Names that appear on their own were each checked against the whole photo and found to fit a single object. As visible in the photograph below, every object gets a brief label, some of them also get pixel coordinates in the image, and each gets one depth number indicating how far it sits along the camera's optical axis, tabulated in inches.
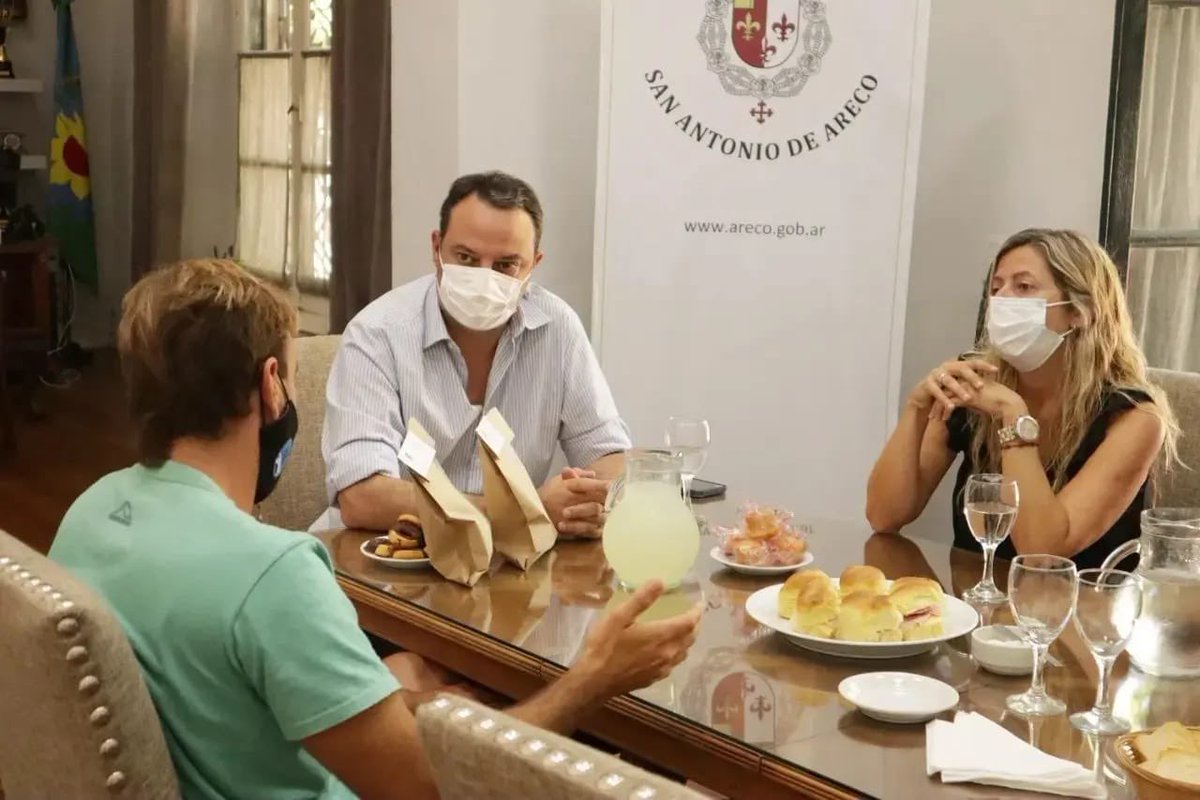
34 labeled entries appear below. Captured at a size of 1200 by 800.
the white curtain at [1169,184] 119.1
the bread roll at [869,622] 61.2
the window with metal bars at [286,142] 224.4
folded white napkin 47.9
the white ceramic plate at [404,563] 75.4
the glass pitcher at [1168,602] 60.0
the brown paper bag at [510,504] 74.4
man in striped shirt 92.8
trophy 279.0
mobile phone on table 94.0
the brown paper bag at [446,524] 71.5
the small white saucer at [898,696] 53.5
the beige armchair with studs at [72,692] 46.9
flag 288.2
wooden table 50.8
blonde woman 80.6
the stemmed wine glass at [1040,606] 54.9
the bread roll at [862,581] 63.3
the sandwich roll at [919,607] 62.0
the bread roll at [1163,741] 47.5
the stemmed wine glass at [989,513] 69.7
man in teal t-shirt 50.1
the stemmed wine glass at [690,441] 82.0
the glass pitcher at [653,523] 69.6
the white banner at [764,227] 123.0
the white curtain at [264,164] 241.8
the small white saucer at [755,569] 74.1
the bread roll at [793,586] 63.4
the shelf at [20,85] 281.6
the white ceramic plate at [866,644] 60.6
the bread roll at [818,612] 61.7
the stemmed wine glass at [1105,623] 53.6
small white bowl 59.3
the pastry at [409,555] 76.1
